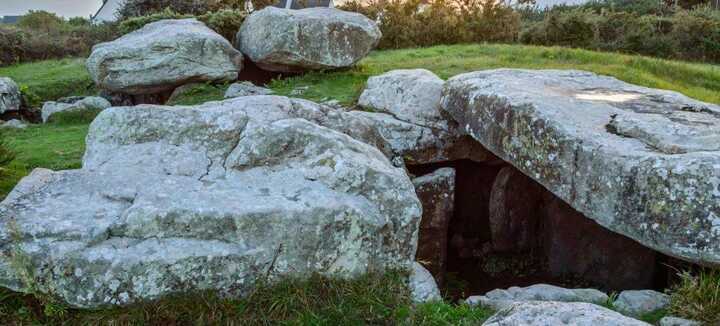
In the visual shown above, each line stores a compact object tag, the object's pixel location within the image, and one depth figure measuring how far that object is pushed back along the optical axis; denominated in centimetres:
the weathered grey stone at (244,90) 1208
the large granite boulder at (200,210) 475
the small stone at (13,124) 1195
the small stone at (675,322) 493
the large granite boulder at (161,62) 1247
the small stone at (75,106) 1271
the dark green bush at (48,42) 2195
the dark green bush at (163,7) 2491
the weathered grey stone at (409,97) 917
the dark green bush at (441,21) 2225
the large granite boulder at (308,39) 1300
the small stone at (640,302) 557
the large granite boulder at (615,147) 521
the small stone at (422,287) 544
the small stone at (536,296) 581
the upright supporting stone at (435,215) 813
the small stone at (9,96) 1365
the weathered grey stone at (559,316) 401
